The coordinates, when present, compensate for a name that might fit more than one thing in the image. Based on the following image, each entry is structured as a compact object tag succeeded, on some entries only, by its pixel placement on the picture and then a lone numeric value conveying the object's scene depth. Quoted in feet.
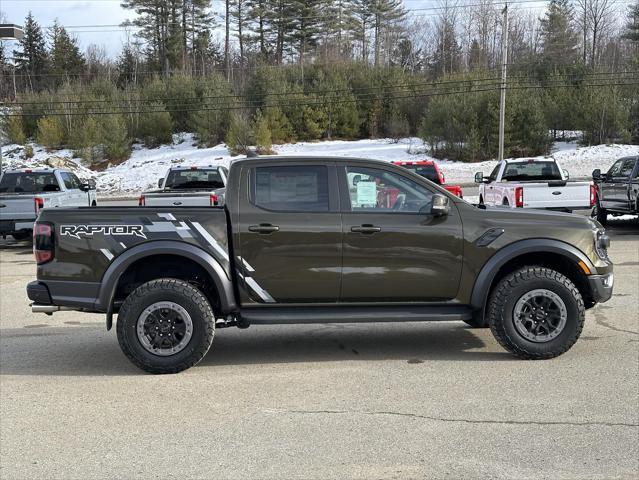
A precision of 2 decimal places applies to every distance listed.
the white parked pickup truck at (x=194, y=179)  52.75
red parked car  53.36
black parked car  49.93
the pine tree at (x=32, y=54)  238.07
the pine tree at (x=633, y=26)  193.06
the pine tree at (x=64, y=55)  229.25
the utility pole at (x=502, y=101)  117.91
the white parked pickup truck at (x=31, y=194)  48.93
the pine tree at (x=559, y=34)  195.00
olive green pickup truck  18.69
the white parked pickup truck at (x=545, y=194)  47.29
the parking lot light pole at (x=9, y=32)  62.54
